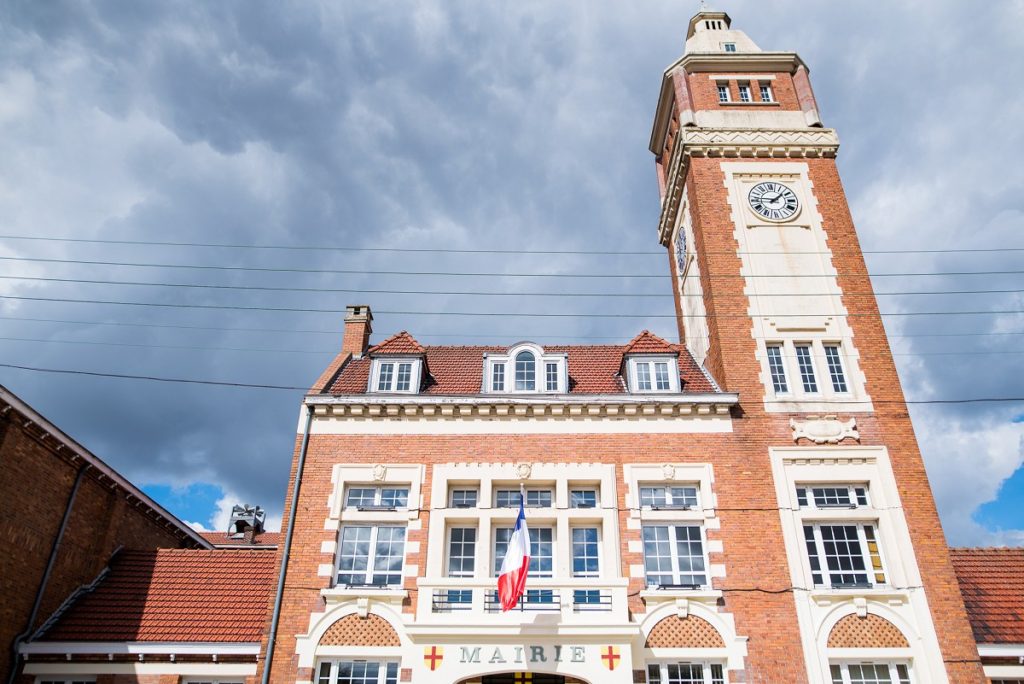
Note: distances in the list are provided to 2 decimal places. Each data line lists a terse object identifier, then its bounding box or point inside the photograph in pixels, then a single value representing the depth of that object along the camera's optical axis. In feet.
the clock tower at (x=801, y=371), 55.11
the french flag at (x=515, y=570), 52.01
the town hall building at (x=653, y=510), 53.93
